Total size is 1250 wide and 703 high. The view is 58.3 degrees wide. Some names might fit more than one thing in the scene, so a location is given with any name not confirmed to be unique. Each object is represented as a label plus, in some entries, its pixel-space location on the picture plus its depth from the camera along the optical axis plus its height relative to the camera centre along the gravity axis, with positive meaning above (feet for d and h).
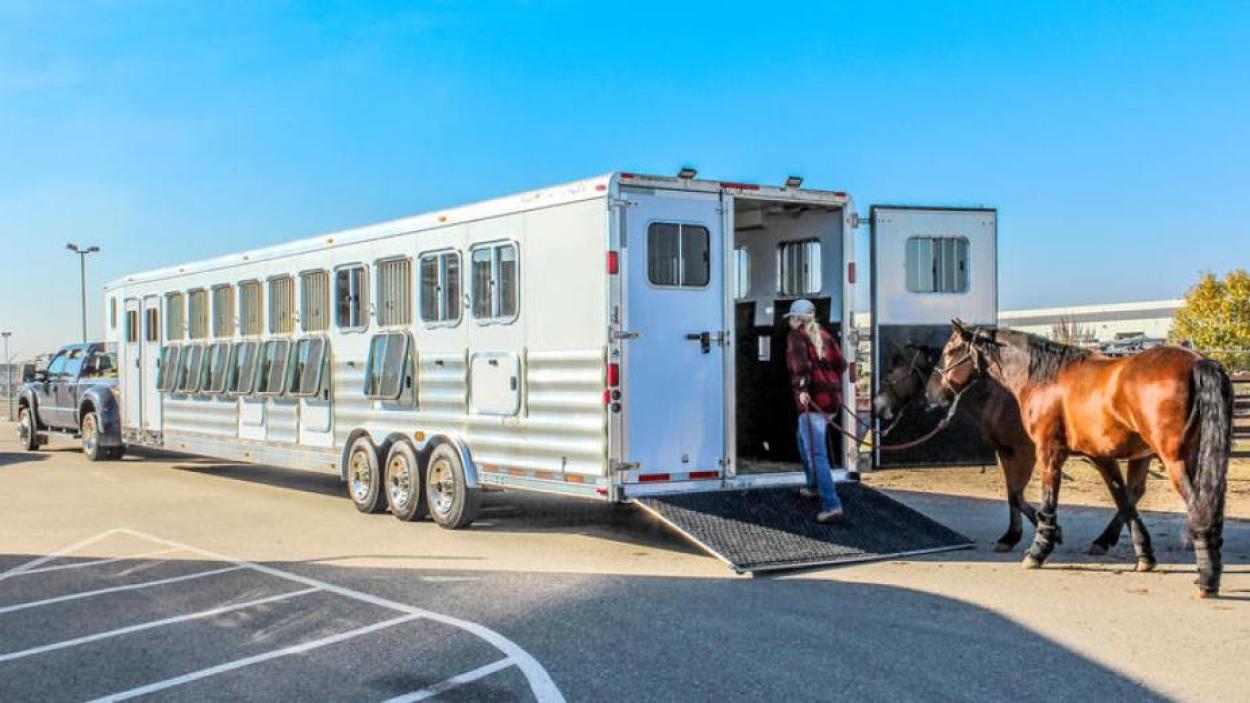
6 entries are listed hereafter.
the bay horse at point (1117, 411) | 23.84 -1.55
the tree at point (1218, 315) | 134.00 +3.84
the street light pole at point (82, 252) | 148.54 +13.02
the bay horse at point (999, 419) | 29.76 -2.08
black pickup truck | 60.39 -3.06
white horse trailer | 29.37 +0.14
